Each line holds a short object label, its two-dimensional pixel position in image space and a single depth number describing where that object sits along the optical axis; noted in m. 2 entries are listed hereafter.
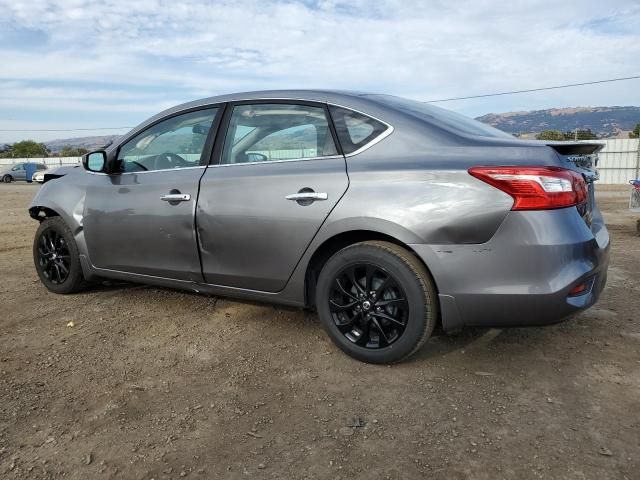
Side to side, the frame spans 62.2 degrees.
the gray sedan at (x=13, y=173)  36.78
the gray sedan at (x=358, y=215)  2.65
